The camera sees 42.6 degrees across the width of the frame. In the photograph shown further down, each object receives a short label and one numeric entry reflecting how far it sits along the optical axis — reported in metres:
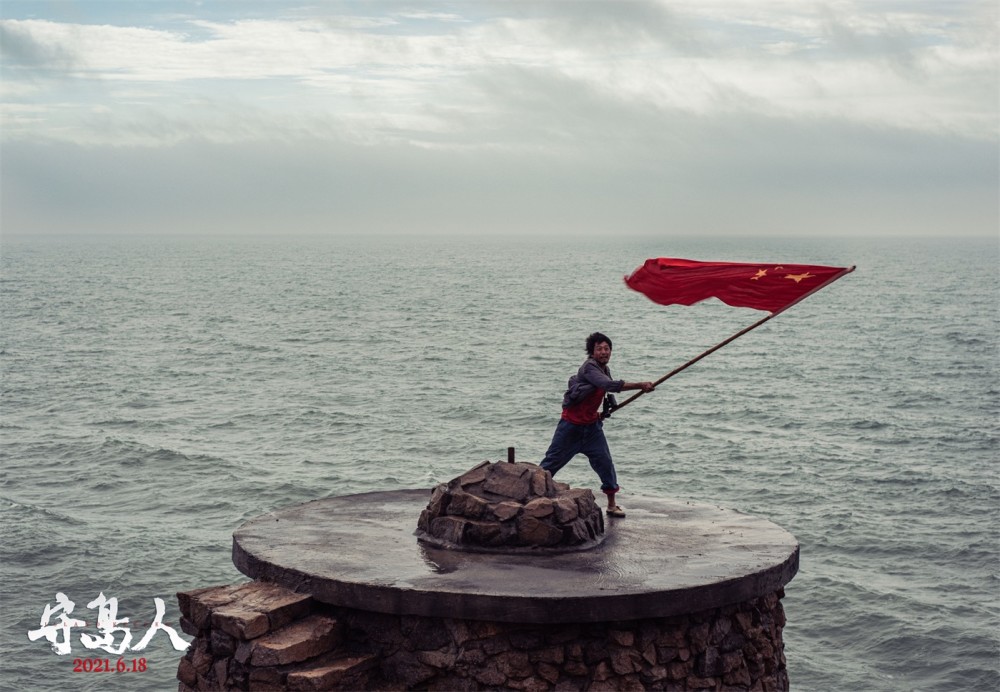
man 11.46
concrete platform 9.35
